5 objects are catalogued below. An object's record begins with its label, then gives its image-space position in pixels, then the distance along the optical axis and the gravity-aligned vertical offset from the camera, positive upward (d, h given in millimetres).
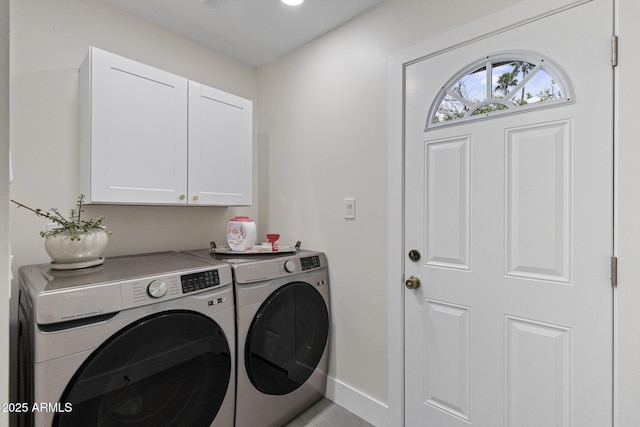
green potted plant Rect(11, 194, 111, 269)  1365 -143
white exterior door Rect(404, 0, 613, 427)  1130 -140
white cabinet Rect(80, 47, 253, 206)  1519 +425
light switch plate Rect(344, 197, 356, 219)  1879 +29
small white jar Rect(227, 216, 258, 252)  1884 -140
